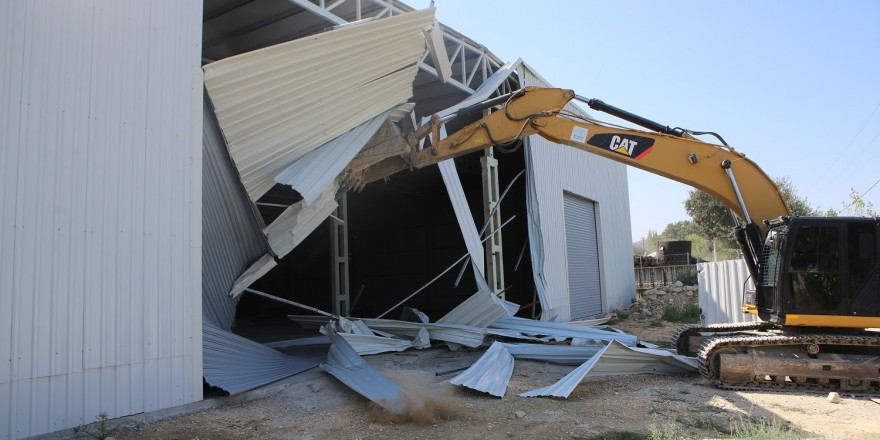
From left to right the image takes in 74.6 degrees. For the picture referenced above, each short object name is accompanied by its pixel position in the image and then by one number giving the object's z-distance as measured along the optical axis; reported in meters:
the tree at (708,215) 38.34
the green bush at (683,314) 17.26
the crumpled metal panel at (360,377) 5.87
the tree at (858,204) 22.62
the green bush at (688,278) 22.94
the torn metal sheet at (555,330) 9.70
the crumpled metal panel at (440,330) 9.43
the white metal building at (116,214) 4.64
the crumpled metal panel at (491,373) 6.54
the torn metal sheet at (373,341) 8.85
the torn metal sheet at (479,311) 9.59
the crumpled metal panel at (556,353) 8.48
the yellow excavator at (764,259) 6.79
